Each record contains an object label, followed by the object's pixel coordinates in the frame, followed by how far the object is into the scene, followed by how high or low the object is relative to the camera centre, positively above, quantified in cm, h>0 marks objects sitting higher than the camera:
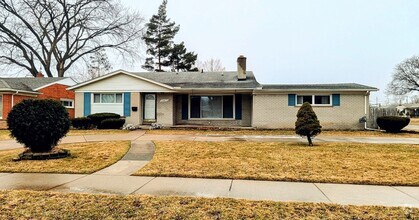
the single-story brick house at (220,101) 1741 +79
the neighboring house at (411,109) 5872 +96
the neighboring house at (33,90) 1947 +169
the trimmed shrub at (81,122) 1748 -73
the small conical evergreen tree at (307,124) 1042 -45
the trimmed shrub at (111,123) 1727 -77
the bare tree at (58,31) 3194 +1020
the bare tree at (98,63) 3681 +670
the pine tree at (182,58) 3825 +761
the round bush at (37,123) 798 -38
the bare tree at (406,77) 4847 +657
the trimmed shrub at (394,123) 1608 -59
